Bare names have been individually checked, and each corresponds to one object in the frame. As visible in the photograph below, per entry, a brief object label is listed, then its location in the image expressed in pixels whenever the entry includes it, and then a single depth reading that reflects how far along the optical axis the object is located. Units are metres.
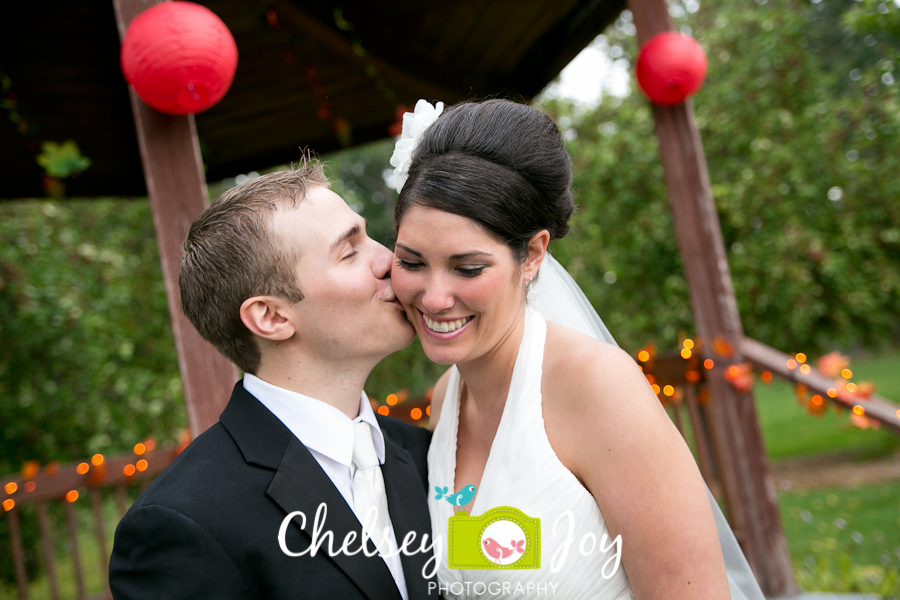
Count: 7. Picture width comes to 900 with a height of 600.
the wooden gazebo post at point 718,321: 4.04
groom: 1.66
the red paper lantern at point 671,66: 3.88
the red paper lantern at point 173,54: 2.78
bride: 1.75
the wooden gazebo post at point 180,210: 2.97
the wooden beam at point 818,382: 3.76
